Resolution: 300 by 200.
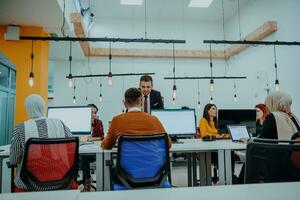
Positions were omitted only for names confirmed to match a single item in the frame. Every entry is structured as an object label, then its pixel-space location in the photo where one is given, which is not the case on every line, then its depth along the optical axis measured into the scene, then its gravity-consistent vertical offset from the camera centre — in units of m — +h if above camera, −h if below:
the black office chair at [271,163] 1.35 -0.28
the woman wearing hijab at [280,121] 2.12 -0.09
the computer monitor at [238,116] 3.67 -0.08
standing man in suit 3.40 +0.21
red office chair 1.91 -0.39
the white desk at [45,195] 0.96 -0.32
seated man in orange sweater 2.11 -0.11
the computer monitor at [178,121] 3.11 -0.12
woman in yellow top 4.44 -0.17
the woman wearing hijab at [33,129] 1.98 -0.14
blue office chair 1.96 -0.37
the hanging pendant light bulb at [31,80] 4.48 +0.57
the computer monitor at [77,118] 3.14 -0.07
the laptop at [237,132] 3.25 -0.27
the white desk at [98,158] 2.35 -0.42
